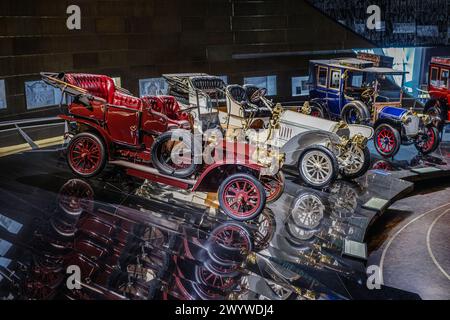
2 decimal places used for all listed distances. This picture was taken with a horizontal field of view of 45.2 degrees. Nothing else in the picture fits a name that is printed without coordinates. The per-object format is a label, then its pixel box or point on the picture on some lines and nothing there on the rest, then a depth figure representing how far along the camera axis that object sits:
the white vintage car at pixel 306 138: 8.41
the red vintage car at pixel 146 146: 6.82
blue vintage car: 10.44
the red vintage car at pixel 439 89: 11.50
